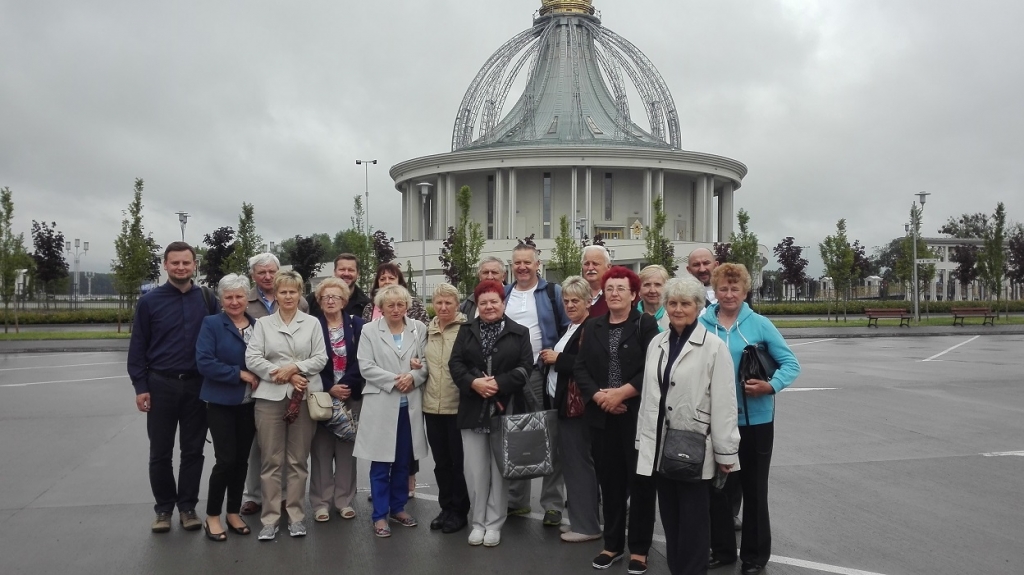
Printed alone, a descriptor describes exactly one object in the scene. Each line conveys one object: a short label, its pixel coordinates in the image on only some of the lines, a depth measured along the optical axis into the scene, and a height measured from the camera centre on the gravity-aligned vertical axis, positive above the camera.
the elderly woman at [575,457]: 5.69 -1.16
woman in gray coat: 5.93 -0.82
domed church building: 50.38 +8.70
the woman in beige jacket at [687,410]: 4.66 -0.67
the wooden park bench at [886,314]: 34.42 -0.85
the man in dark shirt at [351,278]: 7.36 +0.16
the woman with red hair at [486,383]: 5.66 -0.62
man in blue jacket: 6.17 -0.17
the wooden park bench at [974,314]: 34.33 -0.84
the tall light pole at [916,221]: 36.12 +3.52
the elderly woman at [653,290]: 6.23 +0.04
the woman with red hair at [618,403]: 5.20 -0.71
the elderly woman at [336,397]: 6.22 -0.79
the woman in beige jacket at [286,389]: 5.77 -0.68
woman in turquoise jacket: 5.08 -0.77
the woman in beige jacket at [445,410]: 6.03 -0.86
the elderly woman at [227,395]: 5.71 -0.72
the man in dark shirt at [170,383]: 5.86 -0.64
